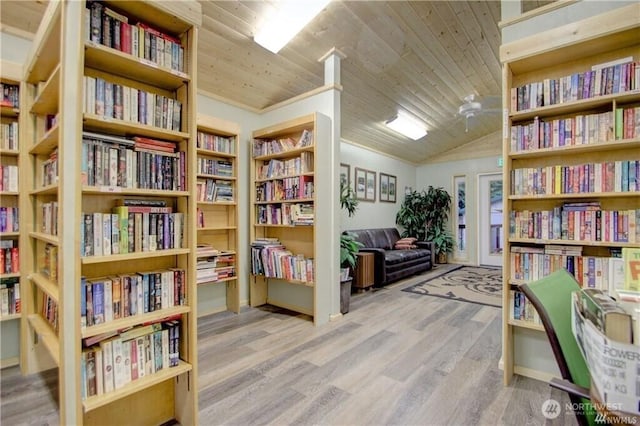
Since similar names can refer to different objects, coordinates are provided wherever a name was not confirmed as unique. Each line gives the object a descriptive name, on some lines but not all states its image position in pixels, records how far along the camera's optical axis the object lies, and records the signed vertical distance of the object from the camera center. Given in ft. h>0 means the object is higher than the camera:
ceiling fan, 11.94 +4.12
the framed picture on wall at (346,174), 17.85 +2.26
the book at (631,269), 3.06 -0.59
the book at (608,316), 2.31 -0.85
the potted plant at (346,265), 11.53 -2.15
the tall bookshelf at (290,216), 10.50 -0.16
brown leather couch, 15.76 -2.51
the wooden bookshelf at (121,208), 4.17 +0.07
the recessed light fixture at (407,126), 16.41 +4.93
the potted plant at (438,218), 22.48 -0.47
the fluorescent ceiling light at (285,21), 8.21 +5.46
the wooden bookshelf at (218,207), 10.57 +0.19
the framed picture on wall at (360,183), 19.08 +1.83
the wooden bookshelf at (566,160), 5.84 +1.16
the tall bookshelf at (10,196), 6.85 +0.38
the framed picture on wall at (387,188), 21.53 +1.75
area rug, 13.65 -3.85
